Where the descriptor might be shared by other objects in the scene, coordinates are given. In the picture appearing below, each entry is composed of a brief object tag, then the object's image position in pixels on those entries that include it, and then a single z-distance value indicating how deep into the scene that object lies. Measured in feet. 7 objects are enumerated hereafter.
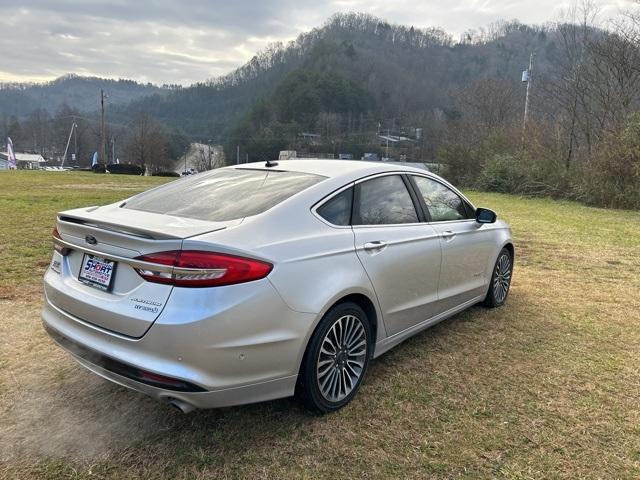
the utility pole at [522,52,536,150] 85.85
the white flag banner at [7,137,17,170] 167.84
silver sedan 7.99
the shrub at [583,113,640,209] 53.88
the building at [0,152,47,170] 286.83
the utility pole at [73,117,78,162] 326.81
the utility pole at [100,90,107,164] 167.73
